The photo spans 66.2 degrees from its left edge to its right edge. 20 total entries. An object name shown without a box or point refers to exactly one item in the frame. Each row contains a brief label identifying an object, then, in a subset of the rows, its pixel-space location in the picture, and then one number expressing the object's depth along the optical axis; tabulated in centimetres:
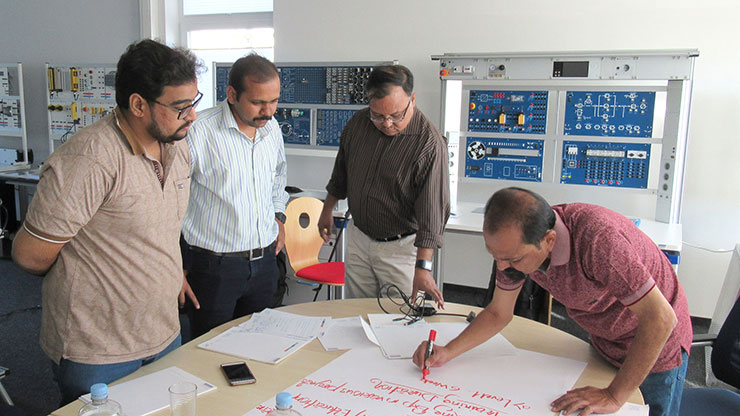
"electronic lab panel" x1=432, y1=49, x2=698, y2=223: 361
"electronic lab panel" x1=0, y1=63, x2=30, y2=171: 553
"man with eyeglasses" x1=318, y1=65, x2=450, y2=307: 207
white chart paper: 128
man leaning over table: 130
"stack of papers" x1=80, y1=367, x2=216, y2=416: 125
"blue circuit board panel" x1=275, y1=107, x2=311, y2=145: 465
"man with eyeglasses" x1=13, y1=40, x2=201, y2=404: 131
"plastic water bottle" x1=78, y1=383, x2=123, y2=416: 110
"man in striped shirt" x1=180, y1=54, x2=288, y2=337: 199
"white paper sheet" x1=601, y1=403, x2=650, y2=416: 128
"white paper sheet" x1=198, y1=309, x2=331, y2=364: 157
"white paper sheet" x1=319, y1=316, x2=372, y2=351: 163
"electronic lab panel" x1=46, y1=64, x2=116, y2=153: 530
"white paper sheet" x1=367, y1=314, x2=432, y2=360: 159
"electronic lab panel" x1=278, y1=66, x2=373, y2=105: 442
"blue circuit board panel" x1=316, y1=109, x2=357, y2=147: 453
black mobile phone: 140
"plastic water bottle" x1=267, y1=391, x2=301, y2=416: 108
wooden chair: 336
